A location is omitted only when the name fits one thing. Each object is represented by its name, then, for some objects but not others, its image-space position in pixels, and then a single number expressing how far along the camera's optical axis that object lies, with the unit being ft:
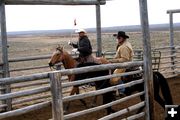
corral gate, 17.81
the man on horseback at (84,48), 23.34
